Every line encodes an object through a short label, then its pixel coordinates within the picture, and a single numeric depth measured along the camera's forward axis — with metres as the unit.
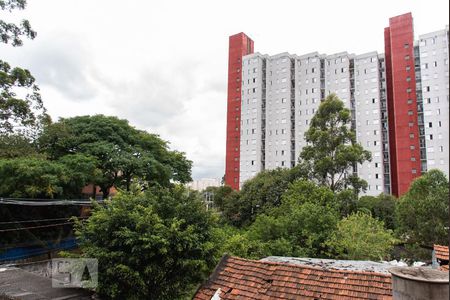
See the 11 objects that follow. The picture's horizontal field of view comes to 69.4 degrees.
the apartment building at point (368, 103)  44.59
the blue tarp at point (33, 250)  20.44
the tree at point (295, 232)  15.88
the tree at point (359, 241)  15.28
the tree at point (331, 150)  23.58
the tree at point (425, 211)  15.95
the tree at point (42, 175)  17.88
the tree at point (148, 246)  9.23
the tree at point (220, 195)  33.59
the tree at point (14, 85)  11.08
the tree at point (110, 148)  22.78
